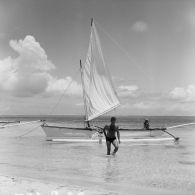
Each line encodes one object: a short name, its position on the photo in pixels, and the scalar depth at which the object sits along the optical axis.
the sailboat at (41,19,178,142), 28.65
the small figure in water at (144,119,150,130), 31.30
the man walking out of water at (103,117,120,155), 16.88
